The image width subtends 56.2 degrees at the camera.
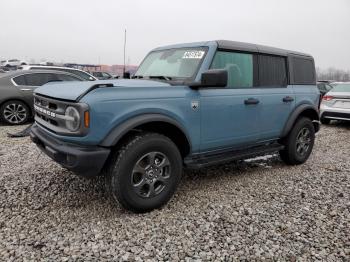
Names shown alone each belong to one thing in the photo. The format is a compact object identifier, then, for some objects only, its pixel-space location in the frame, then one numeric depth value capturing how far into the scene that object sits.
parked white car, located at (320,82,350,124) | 9.51
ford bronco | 3.13
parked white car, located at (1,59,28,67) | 33.66
